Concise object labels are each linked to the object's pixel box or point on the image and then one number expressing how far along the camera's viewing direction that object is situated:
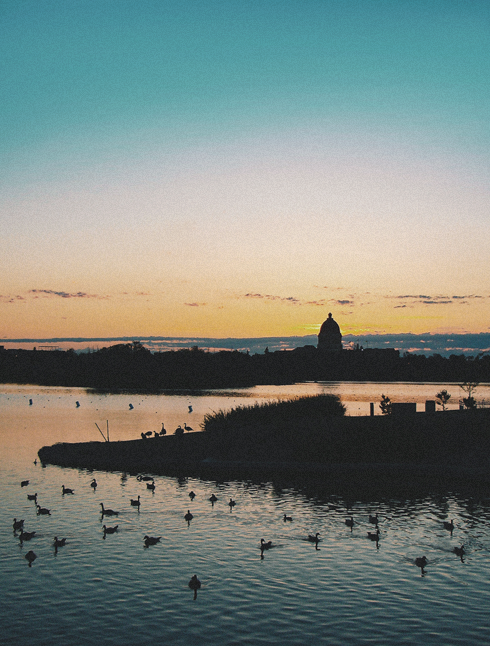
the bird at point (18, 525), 23.16
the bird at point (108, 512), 25.81
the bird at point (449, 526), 23.34
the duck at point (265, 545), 20.95
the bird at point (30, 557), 19.91
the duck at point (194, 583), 17.30
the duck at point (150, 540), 21.81
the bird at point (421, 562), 19.16
